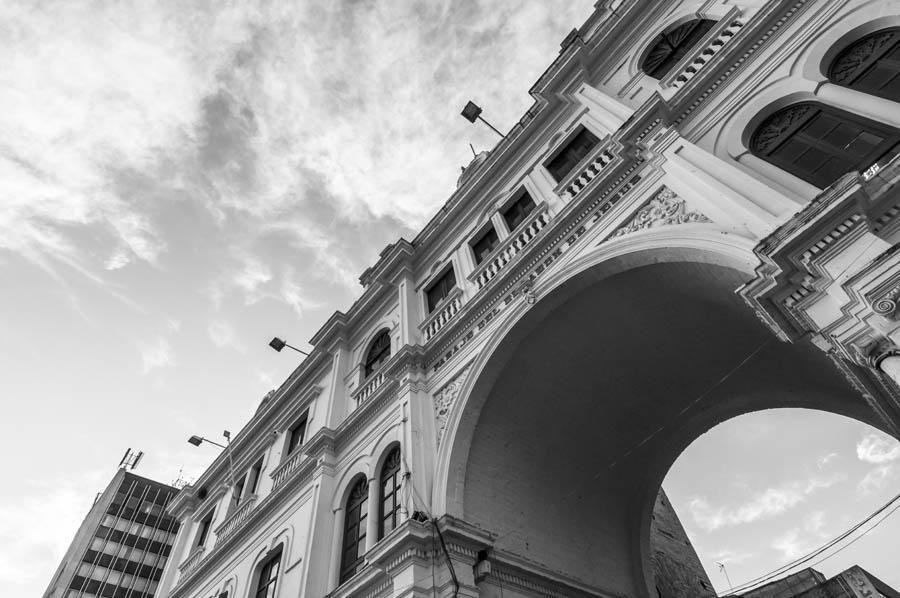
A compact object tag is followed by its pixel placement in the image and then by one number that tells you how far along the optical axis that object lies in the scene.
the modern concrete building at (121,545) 54.41
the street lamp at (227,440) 18.52
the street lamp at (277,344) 18.59
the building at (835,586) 14.58
